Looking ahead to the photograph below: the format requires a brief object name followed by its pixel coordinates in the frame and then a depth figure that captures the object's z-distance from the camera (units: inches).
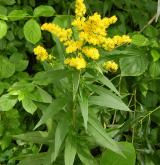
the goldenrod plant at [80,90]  64.4
